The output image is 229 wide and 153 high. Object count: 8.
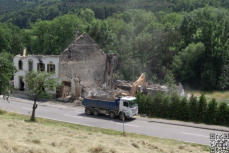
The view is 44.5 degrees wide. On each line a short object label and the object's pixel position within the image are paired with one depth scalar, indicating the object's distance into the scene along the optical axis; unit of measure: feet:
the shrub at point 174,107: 96.48
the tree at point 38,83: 86.63
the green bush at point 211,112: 90.48
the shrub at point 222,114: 89.04
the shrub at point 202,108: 92.02
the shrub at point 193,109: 93.50
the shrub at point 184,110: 95.09
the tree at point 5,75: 90.27
